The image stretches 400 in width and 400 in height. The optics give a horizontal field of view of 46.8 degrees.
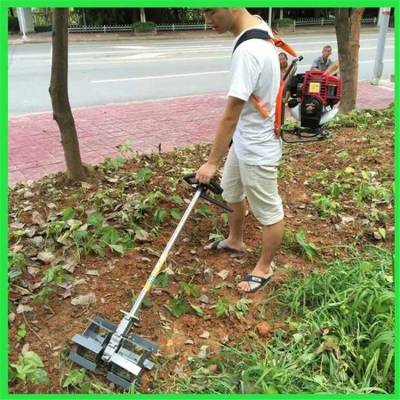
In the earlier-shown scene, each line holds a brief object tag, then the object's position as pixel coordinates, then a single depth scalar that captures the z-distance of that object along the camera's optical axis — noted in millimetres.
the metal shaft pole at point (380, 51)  11305
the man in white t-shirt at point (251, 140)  2355
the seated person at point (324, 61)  8359
